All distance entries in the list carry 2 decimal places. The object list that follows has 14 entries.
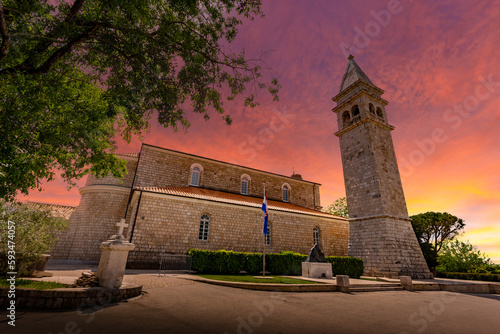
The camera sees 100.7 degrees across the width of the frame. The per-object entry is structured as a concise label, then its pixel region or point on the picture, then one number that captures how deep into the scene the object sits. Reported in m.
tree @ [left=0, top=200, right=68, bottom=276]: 5.28
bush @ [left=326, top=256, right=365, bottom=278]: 14.04
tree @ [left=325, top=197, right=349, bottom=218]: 38.56
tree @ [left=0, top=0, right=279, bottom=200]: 6.16
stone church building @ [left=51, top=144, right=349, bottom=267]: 14.48
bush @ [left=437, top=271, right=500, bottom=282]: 17.15
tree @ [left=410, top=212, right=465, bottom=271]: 29.02
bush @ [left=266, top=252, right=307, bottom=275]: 13.41
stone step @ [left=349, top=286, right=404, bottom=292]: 9.27
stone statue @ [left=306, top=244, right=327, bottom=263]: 12.47
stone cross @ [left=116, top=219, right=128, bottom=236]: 6.44
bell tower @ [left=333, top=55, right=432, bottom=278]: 14.84
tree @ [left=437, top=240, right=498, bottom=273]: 21.98
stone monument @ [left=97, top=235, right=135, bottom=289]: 5.36
